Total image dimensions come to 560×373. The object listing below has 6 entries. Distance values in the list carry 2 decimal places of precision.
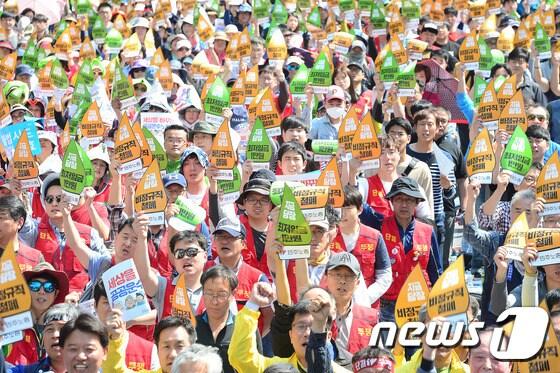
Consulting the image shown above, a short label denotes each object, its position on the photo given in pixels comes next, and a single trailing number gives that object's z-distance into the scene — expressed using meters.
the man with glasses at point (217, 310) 13.36
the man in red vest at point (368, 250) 15.80
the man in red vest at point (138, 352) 13.11
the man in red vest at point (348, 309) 13.73
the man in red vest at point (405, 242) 16.27
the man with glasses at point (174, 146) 19.98
